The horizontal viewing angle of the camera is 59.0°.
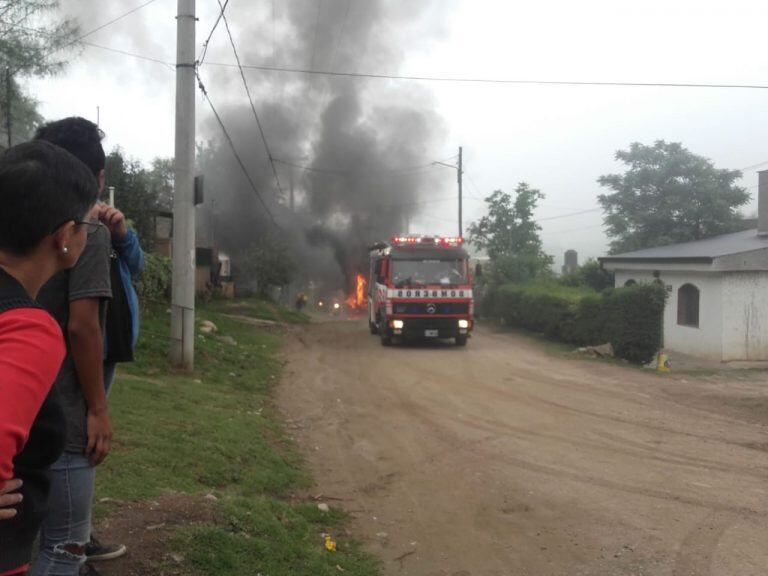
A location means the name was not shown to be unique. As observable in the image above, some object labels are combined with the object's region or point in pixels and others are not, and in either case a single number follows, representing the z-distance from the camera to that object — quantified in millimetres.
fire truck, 16078
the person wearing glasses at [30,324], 1268
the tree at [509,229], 29188
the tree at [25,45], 14500
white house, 16625
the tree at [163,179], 25511
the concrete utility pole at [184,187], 9656
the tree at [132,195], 18281
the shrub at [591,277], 24000
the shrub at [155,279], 14430
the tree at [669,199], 28859
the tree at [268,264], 26891
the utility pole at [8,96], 14632
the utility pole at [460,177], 30331
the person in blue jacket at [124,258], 2459
